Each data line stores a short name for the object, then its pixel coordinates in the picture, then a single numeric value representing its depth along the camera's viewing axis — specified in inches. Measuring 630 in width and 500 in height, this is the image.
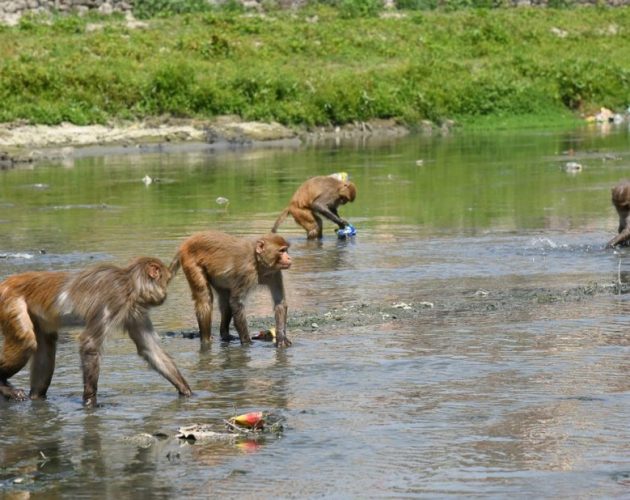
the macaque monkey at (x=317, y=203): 717.3
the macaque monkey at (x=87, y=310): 368.2
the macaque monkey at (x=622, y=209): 633.5
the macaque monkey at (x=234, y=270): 450.3
